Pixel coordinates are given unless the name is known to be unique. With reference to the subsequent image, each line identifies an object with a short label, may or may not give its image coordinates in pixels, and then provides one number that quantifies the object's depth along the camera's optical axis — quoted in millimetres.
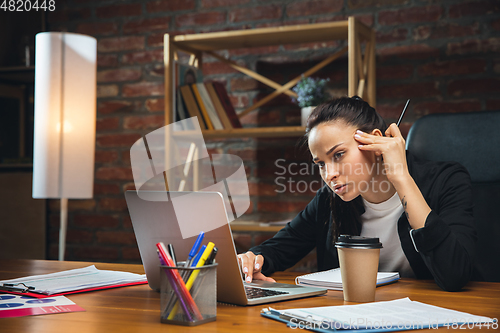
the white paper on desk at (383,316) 642
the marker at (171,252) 717
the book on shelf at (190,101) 2121
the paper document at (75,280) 930
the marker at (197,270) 663
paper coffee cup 808
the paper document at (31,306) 748
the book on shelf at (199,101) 2125
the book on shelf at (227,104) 2160
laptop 745
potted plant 2045
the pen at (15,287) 902
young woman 1039
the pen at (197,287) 665
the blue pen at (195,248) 700
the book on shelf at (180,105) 2125
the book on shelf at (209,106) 2133
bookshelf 1901
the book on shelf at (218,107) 2139
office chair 1396
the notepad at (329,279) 949
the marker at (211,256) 696
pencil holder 664
